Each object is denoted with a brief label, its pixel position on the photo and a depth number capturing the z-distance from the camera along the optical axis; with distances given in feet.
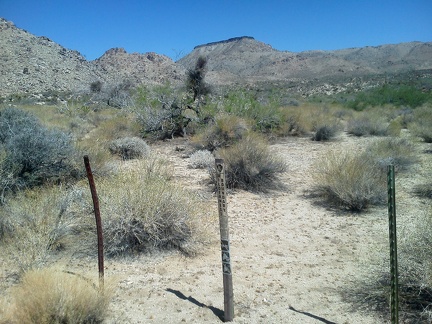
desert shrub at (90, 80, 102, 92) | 140.48
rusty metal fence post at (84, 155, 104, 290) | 13.92
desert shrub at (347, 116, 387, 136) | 63.36
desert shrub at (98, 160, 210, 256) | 18.97
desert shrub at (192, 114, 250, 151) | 47.70
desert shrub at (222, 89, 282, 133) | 57.72
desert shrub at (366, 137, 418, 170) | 35.42
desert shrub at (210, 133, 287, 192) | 31.50
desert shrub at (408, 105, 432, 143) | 53.52
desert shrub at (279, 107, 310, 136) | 64.49
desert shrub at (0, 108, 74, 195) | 24.66
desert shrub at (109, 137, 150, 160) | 42.83
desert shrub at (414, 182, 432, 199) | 28.66
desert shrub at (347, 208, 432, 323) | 13.66
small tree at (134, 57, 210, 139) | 57.16
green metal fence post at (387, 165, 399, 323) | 10.54
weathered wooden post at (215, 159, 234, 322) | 13.11
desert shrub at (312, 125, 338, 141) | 59.16
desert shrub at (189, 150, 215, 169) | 38.45
